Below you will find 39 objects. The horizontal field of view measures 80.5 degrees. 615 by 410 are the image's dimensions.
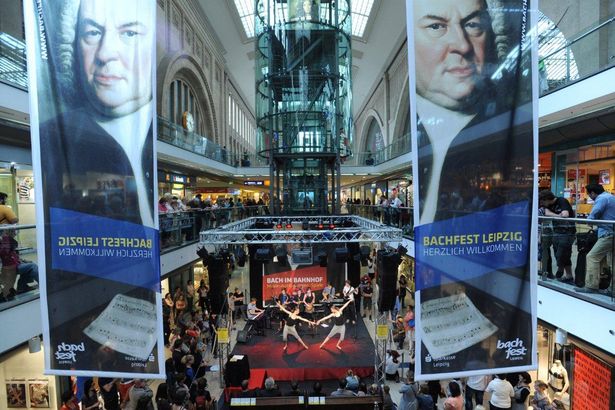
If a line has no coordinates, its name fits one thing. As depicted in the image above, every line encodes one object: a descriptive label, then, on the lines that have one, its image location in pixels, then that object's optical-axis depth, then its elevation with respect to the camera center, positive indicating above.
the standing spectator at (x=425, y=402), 6.05 -3.47
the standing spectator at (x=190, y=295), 13.48 -3.75
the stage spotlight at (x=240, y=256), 9.60 -1.61
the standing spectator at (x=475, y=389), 7.23 -3.94
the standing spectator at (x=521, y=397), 6.36 -3.59
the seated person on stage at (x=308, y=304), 11.74 -3.54
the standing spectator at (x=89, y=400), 6.40 -3.64
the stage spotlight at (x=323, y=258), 9.98 -1.74
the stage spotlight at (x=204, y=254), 7.97 -1.29
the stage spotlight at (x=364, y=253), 9.76 -1.59
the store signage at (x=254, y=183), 29.20 +1.09
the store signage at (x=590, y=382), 6.31 -3.51
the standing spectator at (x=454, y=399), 5.79 -3.32
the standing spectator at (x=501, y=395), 6.11 -3.43
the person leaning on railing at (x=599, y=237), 4.86 -0.62
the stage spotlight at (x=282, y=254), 9.59 -1.55
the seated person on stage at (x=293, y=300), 11.49 -3.40
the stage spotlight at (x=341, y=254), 9.06 -1.50
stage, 9.36 -4.47
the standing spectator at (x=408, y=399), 5.95 -3.38
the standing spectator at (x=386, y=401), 6.43 -3.72
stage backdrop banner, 12.27 -2.91
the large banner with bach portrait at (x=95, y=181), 3.83 +0.18
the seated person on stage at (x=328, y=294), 12.49 -3.43
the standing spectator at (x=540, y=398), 5.96 -3.44
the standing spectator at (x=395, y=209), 12.77 -0.55
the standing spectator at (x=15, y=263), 5.04 -0.92
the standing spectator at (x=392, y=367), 9.21 -4.41
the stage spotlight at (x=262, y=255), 9.05 -1.48
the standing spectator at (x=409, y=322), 10.04 -3.65
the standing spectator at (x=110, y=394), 6.73 -3.65
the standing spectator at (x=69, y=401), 5.94 -3.41
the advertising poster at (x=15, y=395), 7.28 -3.94
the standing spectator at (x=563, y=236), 5.56 -0.70
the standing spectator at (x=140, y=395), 5.96 -3.59
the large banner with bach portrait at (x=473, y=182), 3.64 +0.11
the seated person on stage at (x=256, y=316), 11.46 -3.80
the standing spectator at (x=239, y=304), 13.53 -4.10
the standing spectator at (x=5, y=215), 5.41 -0.24
